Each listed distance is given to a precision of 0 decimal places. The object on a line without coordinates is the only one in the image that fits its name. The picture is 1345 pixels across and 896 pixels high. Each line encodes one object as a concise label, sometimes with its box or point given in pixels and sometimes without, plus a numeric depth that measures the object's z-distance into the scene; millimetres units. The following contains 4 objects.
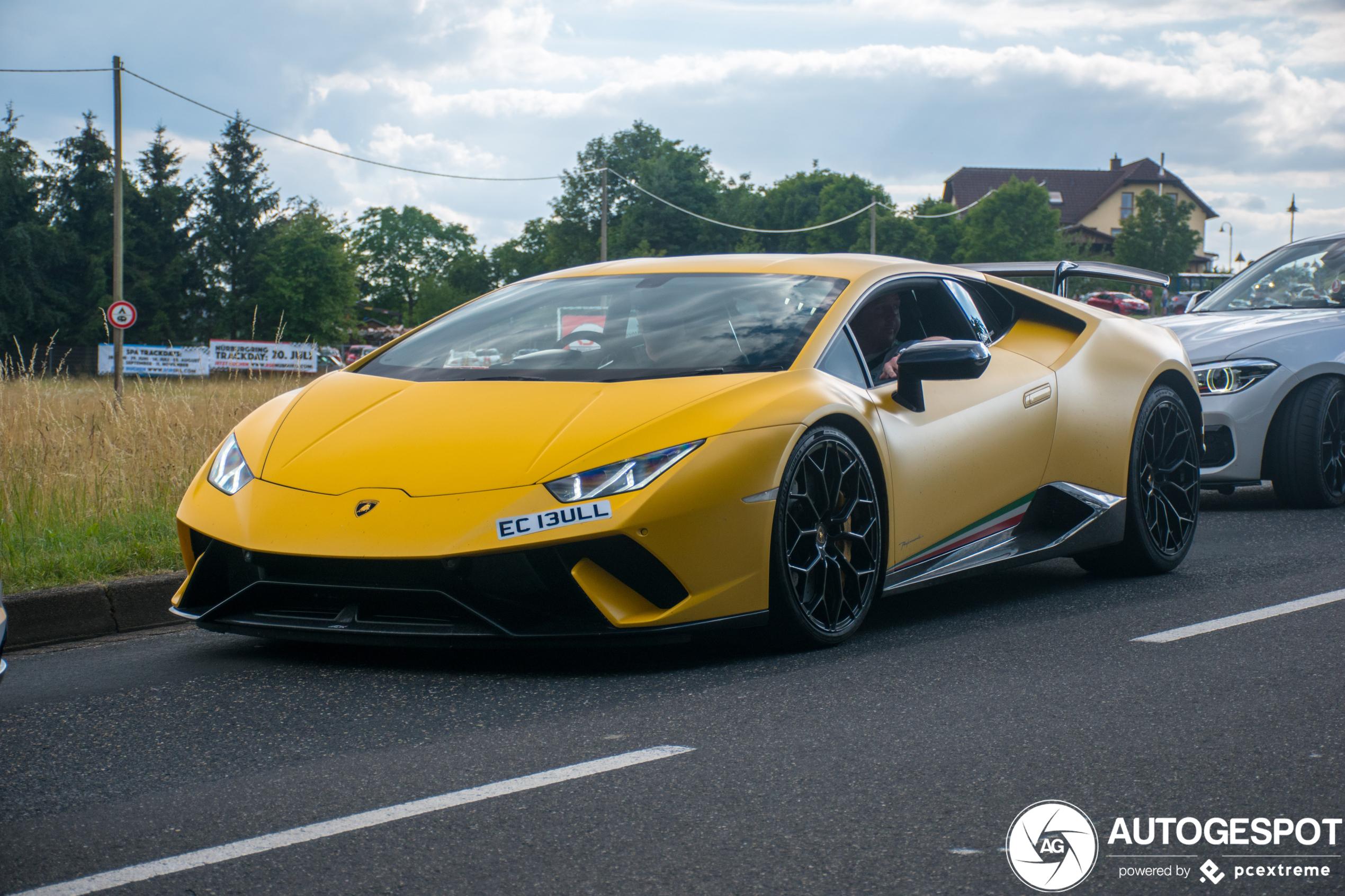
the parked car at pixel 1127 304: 51281
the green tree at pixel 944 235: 97500
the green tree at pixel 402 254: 119312
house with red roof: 122500
